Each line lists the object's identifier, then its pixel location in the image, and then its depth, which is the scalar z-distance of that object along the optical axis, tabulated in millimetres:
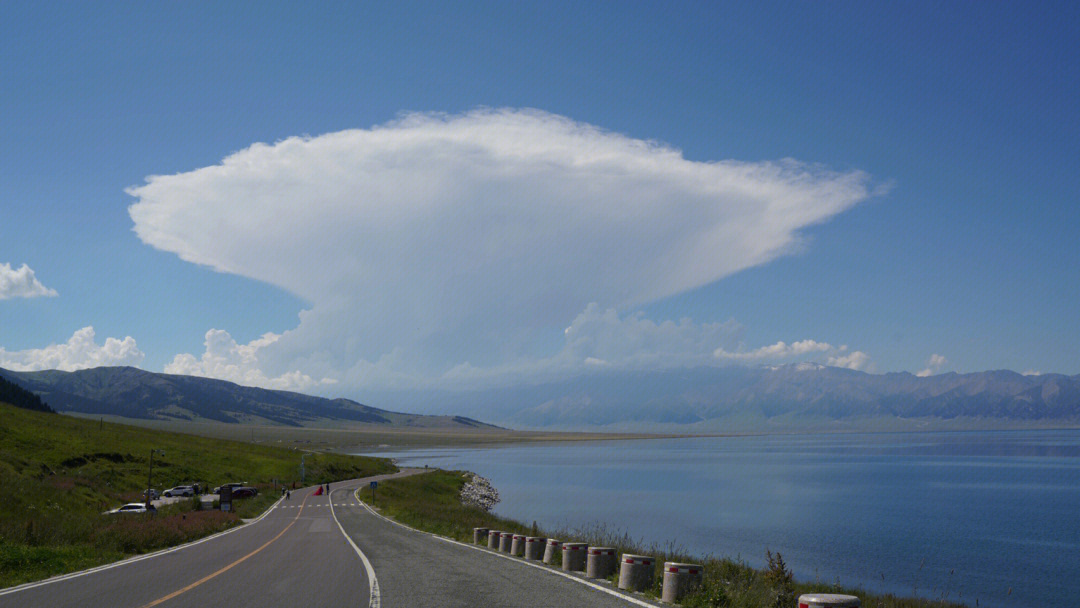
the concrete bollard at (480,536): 29453
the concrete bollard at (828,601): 10820
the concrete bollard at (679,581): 15227
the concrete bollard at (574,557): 20062
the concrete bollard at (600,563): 18734
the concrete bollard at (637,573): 16656
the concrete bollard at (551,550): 22000
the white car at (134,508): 50806
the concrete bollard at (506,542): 25578
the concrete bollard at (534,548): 23344
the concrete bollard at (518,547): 24266
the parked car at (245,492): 72225
